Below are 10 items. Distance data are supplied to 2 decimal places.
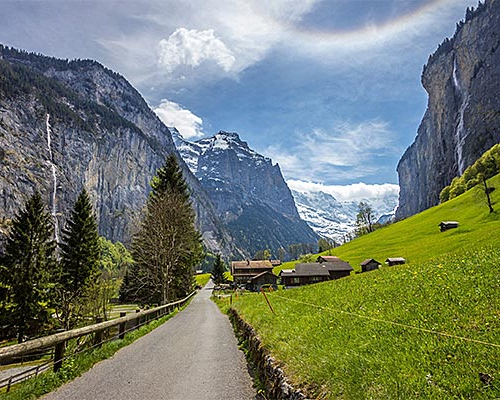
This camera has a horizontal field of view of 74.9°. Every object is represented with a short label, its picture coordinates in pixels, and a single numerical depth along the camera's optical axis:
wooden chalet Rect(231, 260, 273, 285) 127.69
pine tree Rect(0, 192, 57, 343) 33.50
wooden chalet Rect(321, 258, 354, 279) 85.16
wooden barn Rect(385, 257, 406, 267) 64.09
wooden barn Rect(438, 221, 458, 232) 72.31
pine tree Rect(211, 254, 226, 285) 102.69
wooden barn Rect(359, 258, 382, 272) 77.12
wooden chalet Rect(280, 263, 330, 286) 84.06
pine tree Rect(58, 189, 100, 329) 41.75
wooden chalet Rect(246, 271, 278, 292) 99.25
